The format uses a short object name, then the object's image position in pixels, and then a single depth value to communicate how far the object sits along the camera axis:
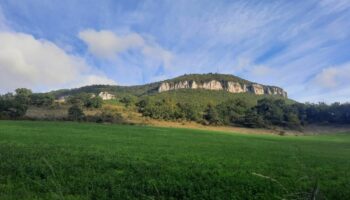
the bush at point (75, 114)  100.08
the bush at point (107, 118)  102.38
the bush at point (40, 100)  111.06
